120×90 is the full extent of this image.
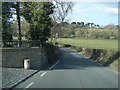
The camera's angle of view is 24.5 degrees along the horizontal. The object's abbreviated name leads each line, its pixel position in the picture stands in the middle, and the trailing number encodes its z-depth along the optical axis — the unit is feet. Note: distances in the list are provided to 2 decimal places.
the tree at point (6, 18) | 96.73
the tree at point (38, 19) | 116.16
